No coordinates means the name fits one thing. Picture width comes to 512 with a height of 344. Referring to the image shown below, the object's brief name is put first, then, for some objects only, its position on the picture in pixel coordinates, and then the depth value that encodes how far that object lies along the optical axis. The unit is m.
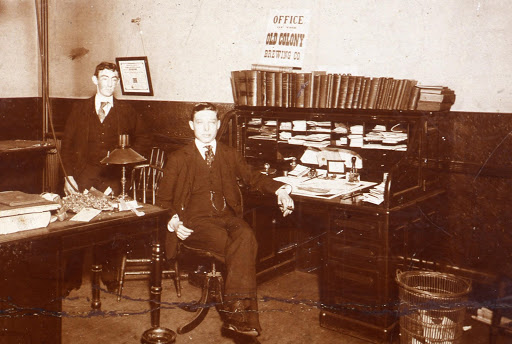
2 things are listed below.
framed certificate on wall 5.42
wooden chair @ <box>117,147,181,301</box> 4.05
